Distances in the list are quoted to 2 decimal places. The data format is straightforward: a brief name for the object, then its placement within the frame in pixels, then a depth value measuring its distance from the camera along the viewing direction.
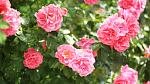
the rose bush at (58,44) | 2.23
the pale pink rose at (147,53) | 2.81
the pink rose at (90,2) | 2.68
